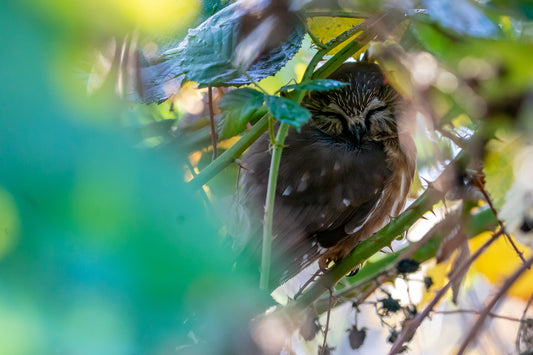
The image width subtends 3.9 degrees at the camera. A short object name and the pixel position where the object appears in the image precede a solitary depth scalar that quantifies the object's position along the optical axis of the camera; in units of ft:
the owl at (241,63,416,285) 18.84
